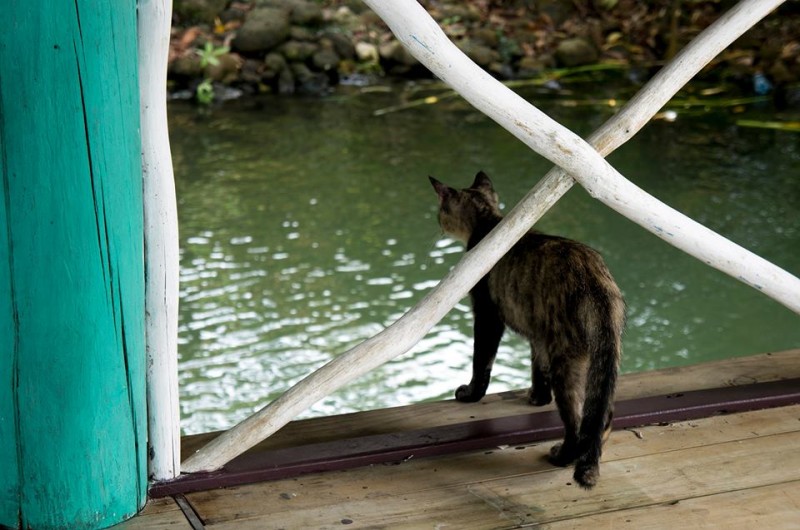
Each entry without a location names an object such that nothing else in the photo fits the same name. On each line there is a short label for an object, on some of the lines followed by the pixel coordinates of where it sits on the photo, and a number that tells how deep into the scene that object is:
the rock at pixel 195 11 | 10.70
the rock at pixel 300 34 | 10.38
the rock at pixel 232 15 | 10.81
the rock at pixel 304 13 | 10.59
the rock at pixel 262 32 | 10.09
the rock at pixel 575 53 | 10.39
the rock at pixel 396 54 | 10.29
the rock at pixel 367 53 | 10.41
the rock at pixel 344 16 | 10.94
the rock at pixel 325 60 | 10.11
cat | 2.45
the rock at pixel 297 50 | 10.10
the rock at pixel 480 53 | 10.23
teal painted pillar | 1.96
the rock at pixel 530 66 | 10.25
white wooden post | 2.16
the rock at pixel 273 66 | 9.93
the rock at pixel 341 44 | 10.41
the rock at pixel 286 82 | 9.83
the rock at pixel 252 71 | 9.88
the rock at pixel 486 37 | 10.59
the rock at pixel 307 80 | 9.91
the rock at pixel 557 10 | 11.39
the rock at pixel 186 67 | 9.58
